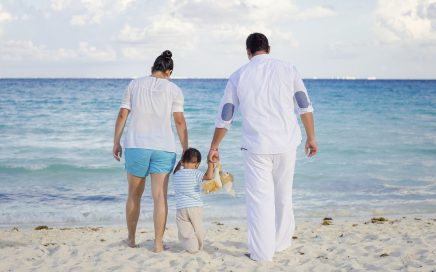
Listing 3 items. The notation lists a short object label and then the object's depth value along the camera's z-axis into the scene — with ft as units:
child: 16.60
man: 15.25
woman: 16.10
